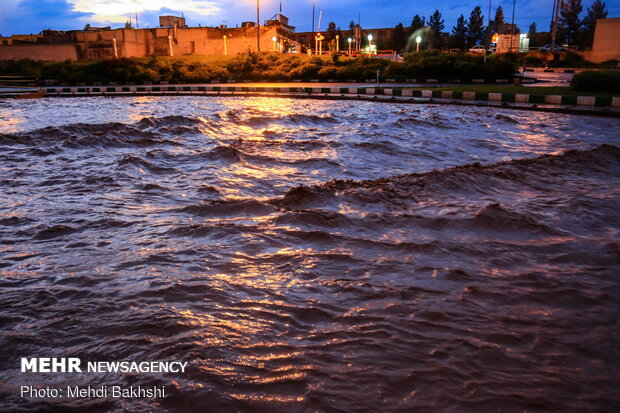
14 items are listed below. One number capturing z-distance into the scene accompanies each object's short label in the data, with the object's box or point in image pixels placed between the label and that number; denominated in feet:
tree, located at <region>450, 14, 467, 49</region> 271.69
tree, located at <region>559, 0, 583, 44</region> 252.42
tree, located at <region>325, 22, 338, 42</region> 288.92
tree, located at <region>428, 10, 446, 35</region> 300.40
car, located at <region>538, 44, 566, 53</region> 153.64
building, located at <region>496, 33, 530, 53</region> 187.42
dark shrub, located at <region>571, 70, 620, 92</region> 57.36
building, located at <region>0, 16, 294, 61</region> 168.96
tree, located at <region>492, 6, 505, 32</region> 294.33
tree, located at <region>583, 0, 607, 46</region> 266.36
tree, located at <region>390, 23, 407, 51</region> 274.98
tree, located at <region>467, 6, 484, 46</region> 280.10
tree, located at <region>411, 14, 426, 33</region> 293.23
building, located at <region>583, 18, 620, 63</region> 143.33
